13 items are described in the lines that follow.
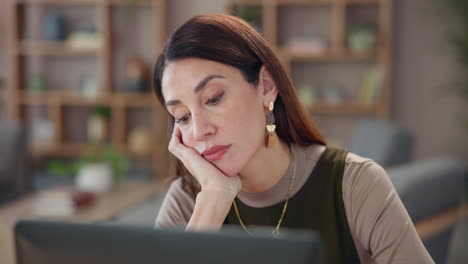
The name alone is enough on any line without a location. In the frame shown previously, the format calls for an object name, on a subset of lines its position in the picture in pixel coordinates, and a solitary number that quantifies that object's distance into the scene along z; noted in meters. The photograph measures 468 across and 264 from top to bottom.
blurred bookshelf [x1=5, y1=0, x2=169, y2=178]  5.54
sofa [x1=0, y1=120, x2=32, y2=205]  4.46
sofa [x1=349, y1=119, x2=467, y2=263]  2.17
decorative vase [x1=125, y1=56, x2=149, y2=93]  5.46
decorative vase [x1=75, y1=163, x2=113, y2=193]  4.04
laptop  0.68
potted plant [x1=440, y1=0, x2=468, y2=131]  5.04
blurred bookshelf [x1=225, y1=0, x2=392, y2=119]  5.12
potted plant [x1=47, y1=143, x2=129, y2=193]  4.04
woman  1.30
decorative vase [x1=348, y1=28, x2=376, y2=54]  5.07
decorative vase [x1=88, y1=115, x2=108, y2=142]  5.61
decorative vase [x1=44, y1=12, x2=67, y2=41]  5.57
